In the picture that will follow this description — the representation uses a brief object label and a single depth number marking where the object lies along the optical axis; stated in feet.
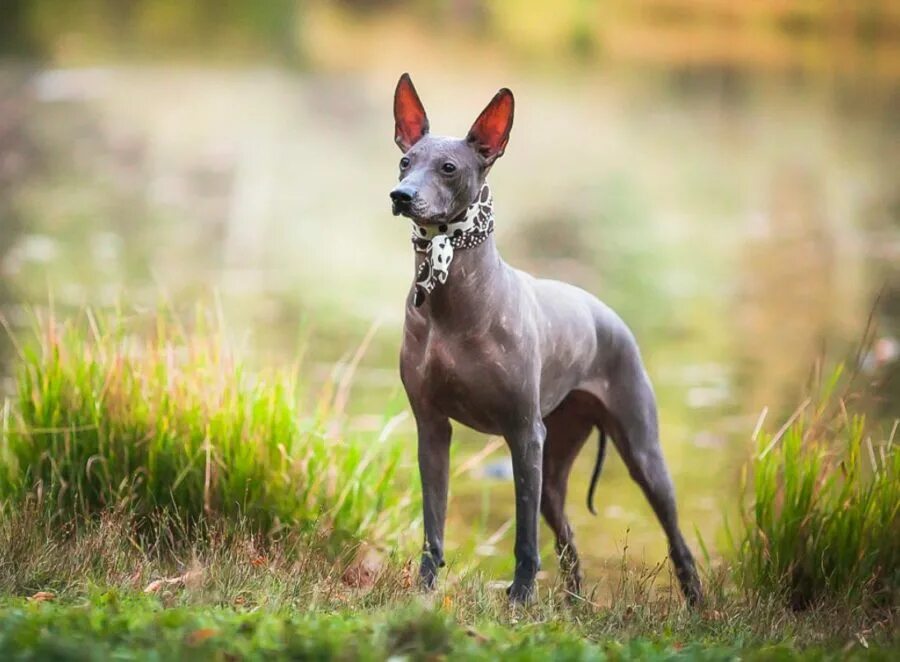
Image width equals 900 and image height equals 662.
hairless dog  33.06
